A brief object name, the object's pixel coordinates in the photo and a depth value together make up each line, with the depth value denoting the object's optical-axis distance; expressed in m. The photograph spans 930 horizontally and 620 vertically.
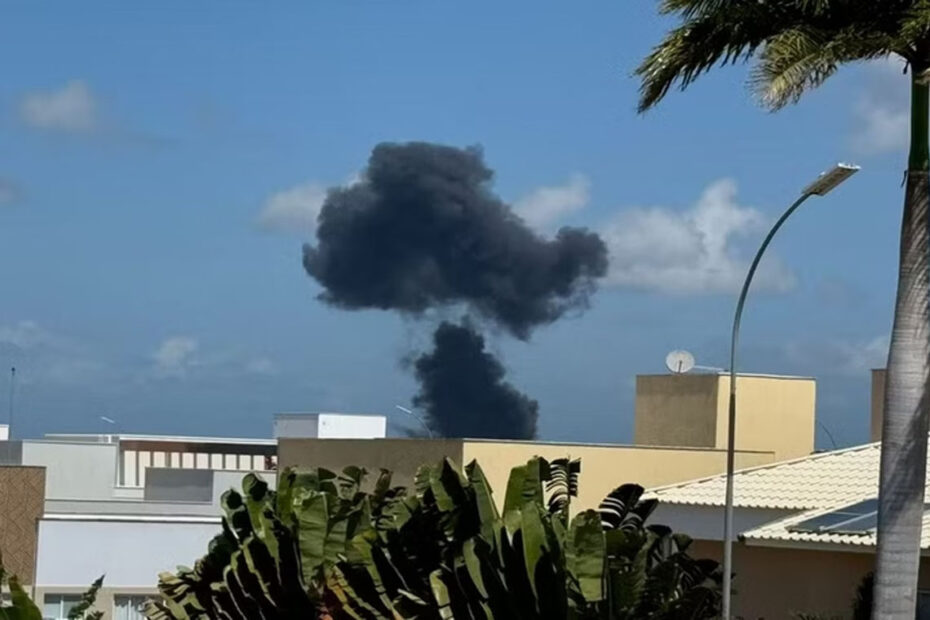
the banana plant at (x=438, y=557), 22.39
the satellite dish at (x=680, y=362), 49.03
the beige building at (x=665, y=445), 44.59
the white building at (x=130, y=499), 48.75
